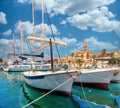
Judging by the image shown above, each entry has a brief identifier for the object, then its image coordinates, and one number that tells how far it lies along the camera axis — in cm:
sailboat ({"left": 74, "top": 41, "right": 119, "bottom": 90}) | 731
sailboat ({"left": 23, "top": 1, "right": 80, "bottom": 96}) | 520
